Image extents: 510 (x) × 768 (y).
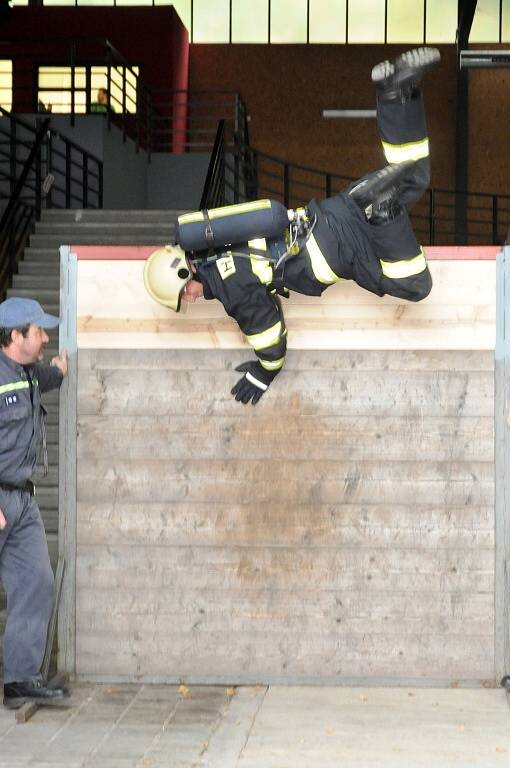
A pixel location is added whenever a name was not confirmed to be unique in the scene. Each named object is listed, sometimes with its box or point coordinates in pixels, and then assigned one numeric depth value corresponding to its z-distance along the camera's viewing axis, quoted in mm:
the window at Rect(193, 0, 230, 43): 46913
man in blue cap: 10572
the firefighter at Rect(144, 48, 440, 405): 10354
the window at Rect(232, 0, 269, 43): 46883
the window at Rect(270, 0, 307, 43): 46793
